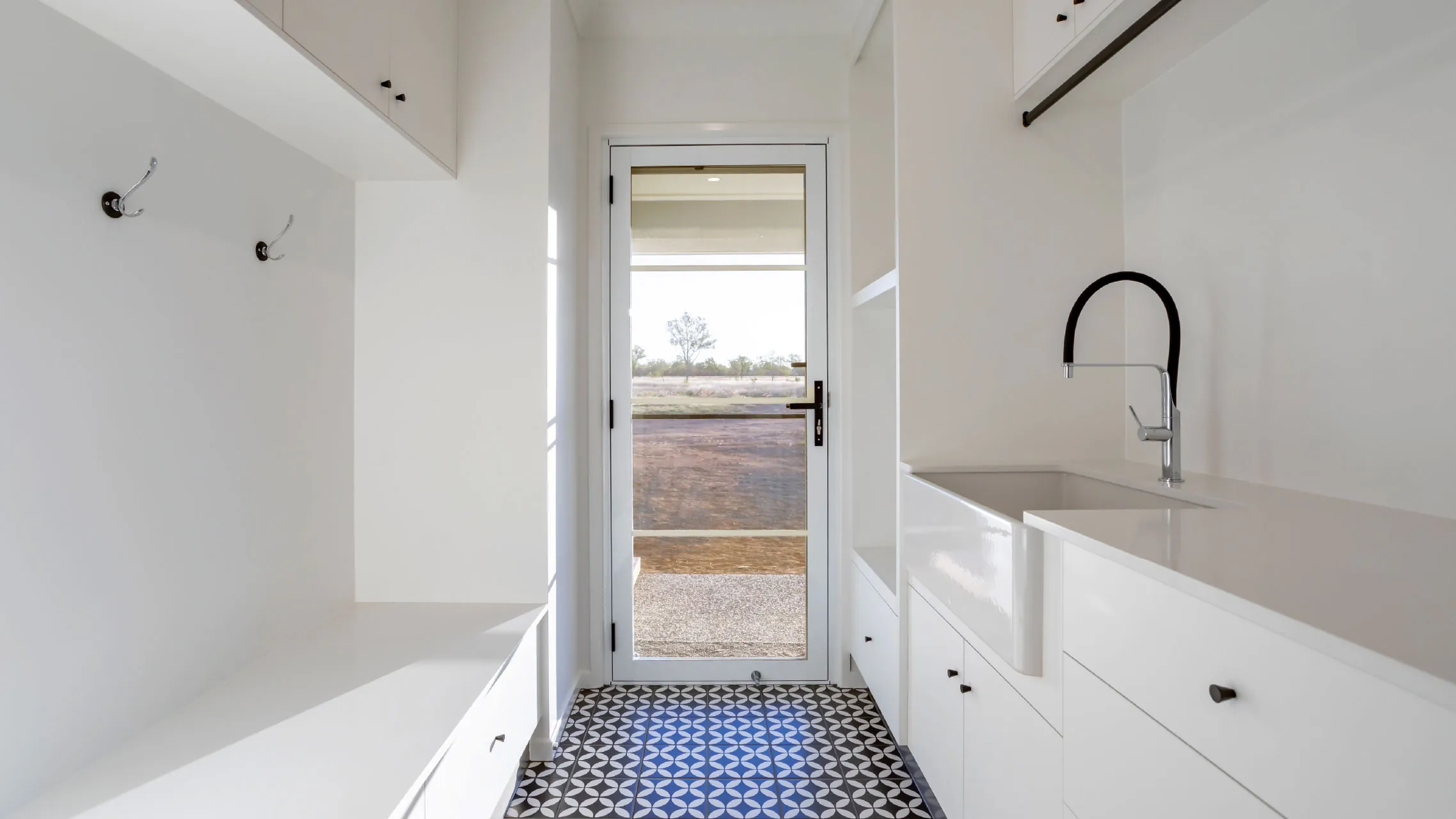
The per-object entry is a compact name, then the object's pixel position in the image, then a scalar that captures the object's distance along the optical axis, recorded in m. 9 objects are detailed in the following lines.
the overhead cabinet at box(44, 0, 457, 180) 1.12
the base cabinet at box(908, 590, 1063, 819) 1.20
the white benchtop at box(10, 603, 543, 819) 1.00
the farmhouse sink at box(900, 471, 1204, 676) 1.18
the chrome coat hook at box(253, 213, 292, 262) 1.58
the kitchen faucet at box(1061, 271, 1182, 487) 1.47
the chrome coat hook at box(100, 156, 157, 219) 1.17
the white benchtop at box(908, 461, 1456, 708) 0.56
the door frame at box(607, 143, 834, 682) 2.63
